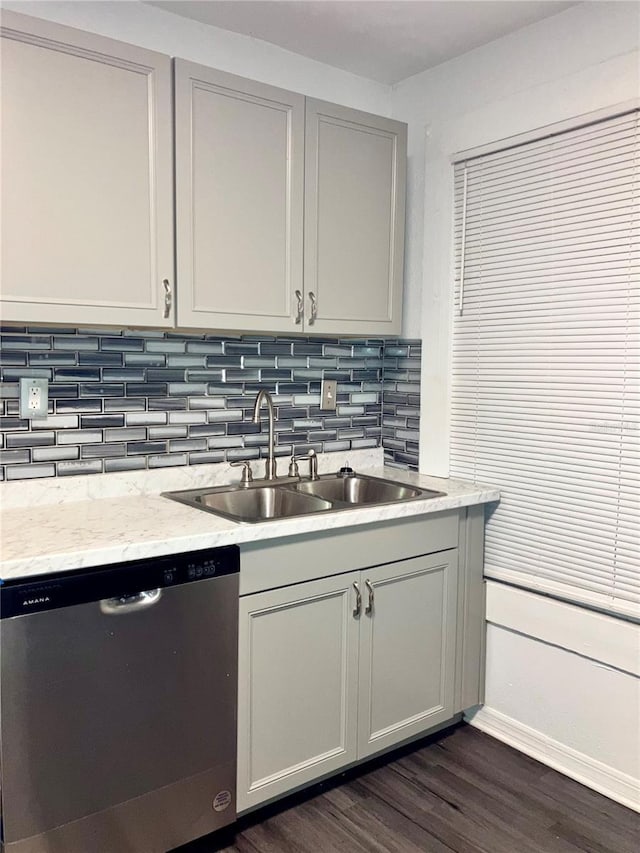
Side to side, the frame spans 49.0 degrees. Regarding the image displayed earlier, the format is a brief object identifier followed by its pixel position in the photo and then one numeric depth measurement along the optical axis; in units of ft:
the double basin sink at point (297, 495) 7.79
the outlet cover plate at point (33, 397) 6.90
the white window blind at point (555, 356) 7.20
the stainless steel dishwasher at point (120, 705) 5.21
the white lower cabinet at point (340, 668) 6.57
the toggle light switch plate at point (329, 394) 9.38
